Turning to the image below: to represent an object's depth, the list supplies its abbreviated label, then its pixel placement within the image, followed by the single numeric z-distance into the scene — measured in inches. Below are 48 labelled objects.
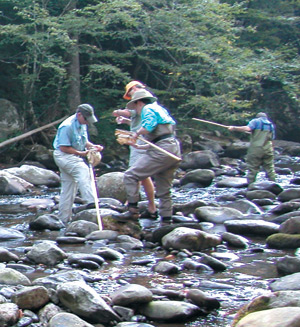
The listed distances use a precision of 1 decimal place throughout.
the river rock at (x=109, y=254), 227.5
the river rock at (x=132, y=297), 162.1
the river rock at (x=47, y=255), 216.5
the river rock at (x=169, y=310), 156.9
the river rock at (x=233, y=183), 478.0
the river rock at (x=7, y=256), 219.5
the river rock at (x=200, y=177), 478.0
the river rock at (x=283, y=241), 243.8
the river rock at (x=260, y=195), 399.2
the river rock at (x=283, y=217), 297.3
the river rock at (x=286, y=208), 334.0
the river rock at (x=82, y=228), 276.5
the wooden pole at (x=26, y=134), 641.0
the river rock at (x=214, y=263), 209.6
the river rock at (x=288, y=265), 198.8
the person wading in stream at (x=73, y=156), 302.0
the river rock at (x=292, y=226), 258.4
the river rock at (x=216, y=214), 306.5
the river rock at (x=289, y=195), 386.6
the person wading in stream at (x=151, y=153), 273.6
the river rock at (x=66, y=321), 144.2
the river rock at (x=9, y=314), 148.1
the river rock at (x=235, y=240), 251.6
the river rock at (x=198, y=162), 626.5
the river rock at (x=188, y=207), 338.0
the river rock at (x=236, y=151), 801.6
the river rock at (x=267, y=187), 425.4
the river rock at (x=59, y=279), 175.6
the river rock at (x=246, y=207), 338.3
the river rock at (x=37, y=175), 500.7
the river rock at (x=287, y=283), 171.6
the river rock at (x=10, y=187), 446.6
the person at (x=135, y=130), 303.0
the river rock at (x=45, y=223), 295.6
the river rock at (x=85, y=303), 153.5
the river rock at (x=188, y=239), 239.5
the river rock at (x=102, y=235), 264.8
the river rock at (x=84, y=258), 214.3
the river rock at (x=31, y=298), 158.1
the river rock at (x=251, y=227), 272.5
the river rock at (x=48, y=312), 153.7
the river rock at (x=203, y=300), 164.2
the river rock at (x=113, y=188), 401.1
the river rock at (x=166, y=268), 204.4
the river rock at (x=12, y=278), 181.9
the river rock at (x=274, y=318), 128.6
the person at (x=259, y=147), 455.8
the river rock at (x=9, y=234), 267.6
